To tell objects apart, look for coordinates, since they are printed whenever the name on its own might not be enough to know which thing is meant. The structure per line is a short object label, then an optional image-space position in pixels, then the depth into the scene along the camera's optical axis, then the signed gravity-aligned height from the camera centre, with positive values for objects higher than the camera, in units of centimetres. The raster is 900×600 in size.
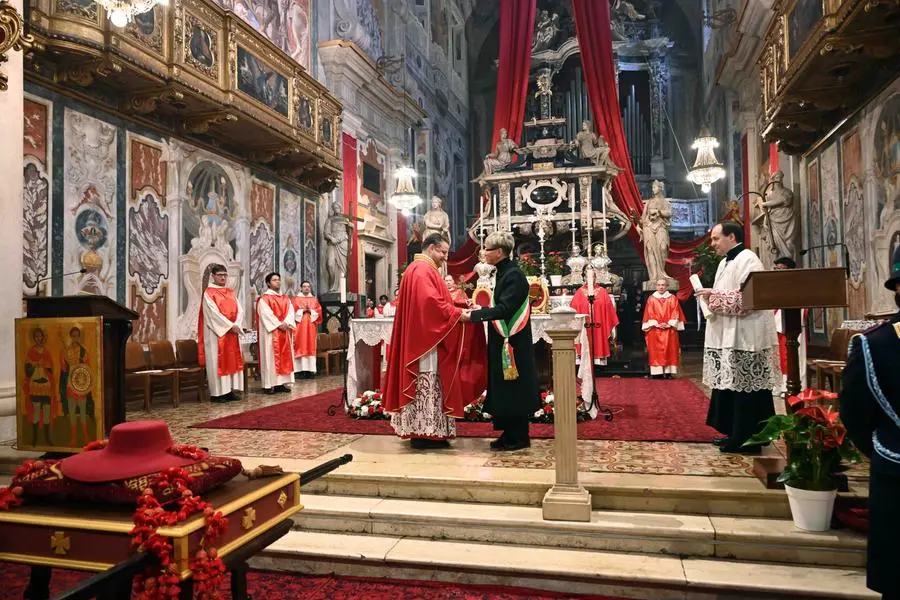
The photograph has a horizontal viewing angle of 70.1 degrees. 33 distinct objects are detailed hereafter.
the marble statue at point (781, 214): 1029 +146
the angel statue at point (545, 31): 2264 +983
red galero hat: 195 -44
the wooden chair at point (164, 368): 776 -65
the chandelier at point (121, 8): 546 +266
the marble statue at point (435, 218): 1561 +229
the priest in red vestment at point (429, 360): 488 -38
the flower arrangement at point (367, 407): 675 -100
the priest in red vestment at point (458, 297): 575 +13
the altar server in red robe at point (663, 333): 1024 -42
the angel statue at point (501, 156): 1672 +404
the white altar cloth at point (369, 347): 642 -38
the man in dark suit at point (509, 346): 477 -28
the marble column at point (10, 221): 542 +85
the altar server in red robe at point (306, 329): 1075 -26
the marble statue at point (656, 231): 1494 +178
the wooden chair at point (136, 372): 733 -64
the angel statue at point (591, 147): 1598 +409
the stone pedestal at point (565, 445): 361 -78
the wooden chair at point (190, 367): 848 -68
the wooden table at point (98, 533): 181 -63
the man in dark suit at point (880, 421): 219 -42
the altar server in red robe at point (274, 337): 909 -33
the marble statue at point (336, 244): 1365 +148
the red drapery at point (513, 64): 1731 +666
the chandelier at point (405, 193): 1359 +256
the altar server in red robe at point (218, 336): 830 -26
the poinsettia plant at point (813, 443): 331 -73
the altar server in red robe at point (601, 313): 1012 -8
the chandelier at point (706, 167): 1269 +277
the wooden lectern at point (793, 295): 359 +5
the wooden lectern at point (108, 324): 509 -5
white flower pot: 332 -106
